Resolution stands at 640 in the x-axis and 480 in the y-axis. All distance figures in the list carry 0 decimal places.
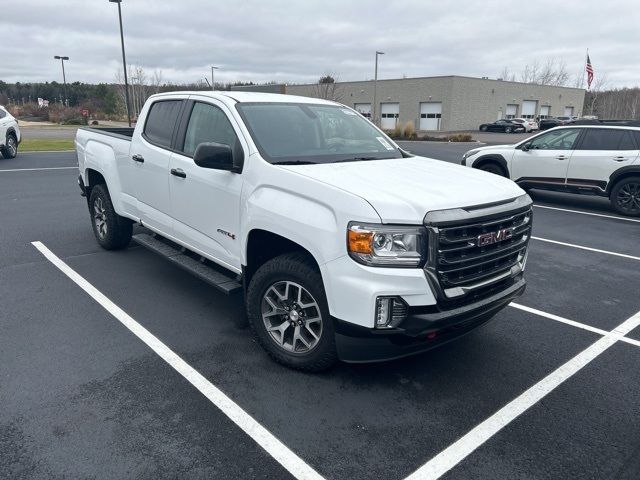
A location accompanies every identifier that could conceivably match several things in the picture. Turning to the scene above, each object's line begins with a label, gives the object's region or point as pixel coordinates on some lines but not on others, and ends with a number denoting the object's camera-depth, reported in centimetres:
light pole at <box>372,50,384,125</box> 5243
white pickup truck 306
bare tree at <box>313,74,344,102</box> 5235
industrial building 5025
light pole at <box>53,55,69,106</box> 5029
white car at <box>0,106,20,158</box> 1598
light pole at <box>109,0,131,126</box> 2676
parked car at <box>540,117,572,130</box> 4750
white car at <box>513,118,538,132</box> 4569
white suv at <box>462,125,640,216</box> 995
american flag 3456
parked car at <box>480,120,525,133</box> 4575
